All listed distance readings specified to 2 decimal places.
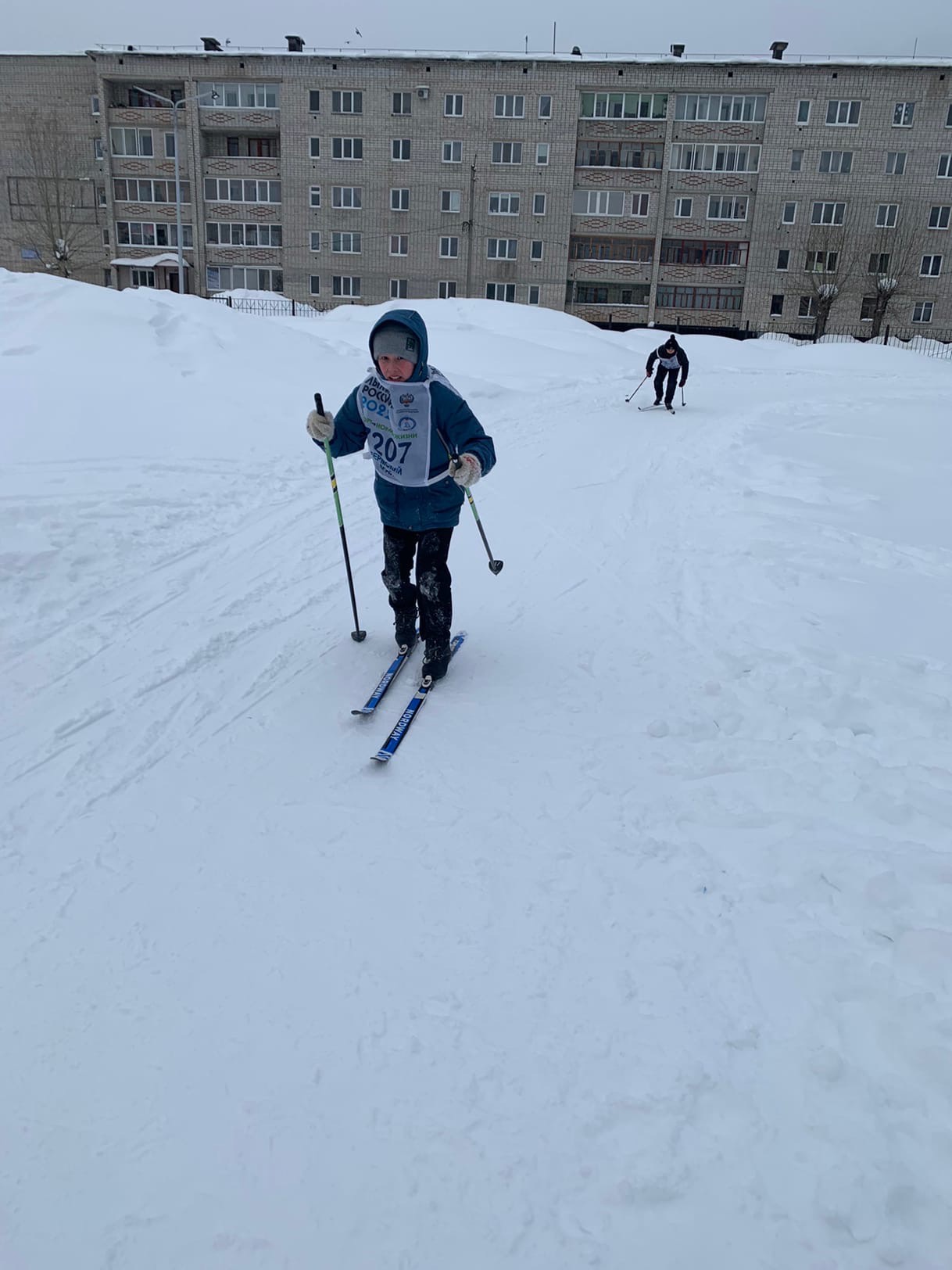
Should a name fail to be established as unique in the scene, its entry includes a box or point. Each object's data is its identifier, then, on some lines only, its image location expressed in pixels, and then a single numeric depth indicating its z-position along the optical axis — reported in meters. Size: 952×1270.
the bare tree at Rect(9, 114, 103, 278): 48.47
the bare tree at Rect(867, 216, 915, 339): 44.62
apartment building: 44.56
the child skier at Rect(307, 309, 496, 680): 4.22
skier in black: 15.20
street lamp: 35.03
